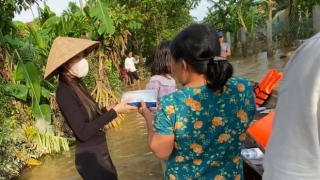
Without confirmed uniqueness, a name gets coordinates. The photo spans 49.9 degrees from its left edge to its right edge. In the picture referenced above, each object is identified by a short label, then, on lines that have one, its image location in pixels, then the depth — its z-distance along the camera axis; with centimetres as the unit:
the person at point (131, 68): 1248
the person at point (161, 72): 274
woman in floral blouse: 139
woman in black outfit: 205
